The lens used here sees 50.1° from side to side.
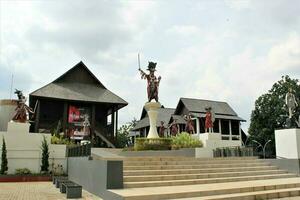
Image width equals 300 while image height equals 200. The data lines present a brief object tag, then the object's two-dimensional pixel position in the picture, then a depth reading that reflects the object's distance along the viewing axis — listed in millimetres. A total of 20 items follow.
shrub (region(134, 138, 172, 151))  18688
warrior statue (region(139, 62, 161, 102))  20281
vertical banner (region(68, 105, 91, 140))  29906
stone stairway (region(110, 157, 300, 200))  8483
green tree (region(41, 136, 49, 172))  17250
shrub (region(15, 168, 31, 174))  16672
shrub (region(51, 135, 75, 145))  18703
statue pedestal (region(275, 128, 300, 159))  13594
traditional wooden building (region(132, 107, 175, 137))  45069
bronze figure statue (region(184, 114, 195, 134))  23656
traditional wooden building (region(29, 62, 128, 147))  28859
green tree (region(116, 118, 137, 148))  51584
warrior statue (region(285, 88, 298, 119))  14614
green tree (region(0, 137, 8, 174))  16359
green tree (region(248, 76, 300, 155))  43719
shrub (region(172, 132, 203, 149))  17889
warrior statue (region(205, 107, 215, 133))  19281
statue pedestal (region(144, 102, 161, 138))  19938
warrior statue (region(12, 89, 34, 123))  17578
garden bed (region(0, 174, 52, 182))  15805
